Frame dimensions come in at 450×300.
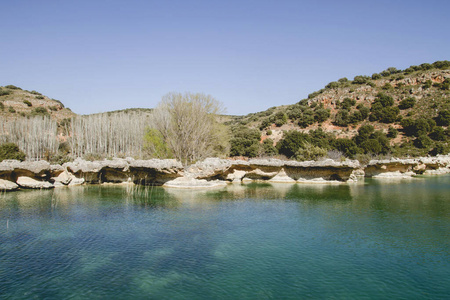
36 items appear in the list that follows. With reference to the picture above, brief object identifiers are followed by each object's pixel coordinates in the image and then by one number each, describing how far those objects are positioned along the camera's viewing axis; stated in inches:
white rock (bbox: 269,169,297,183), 1370.6
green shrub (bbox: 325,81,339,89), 3263.8
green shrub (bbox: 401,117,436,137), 2167.8
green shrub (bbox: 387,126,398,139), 2245.3
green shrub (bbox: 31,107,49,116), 2627.7
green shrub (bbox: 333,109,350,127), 2549.2
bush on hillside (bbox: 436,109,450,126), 2196.1
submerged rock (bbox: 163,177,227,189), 1163.3
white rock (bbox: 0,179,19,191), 974.7
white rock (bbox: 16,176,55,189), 1023.6
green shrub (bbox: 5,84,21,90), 3347.4
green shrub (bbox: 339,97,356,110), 2711.4
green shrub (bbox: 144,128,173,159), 1542.2
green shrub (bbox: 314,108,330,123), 2650.1
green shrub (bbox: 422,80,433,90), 2603.3
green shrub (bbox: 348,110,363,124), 2544.3
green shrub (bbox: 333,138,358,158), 2005.0
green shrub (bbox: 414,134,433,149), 2031.3
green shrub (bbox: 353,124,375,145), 2147.8
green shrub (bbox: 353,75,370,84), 3127.5
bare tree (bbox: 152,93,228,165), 1519.4
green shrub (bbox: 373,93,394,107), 2553.2
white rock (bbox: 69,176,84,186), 1178.6
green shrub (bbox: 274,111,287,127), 2734.3
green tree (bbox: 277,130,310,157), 2076.8
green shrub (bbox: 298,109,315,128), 2635.3
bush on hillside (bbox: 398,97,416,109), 2480.3
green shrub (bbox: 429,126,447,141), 2097.7
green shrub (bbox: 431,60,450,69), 2837.1
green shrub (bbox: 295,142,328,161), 1690.5
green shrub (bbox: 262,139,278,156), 2165.4
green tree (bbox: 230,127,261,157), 2126.0
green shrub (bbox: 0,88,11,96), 2940.5
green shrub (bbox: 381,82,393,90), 2805.1
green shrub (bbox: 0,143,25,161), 1481.7
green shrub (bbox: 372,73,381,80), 3142.2
